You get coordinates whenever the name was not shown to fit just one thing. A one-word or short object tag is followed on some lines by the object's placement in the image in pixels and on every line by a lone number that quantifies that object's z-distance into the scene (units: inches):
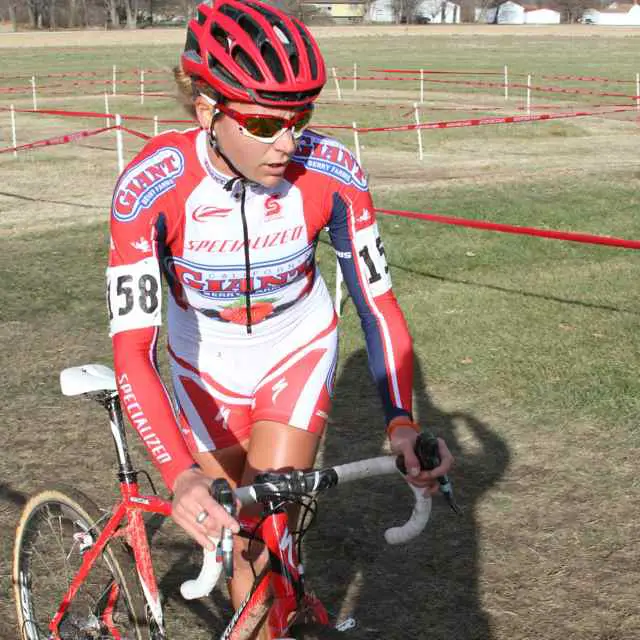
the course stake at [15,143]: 851.7
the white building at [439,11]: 5369.1
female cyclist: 107.8
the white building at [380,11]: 5477.4
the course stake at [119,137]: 551.3
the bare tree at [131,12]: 3895.2
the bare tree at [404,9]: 4879.4
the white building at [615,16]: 5359.3
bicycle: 98.2
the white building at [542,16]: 5698.8
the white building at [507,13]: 5679.1
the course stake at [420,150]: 804.0
